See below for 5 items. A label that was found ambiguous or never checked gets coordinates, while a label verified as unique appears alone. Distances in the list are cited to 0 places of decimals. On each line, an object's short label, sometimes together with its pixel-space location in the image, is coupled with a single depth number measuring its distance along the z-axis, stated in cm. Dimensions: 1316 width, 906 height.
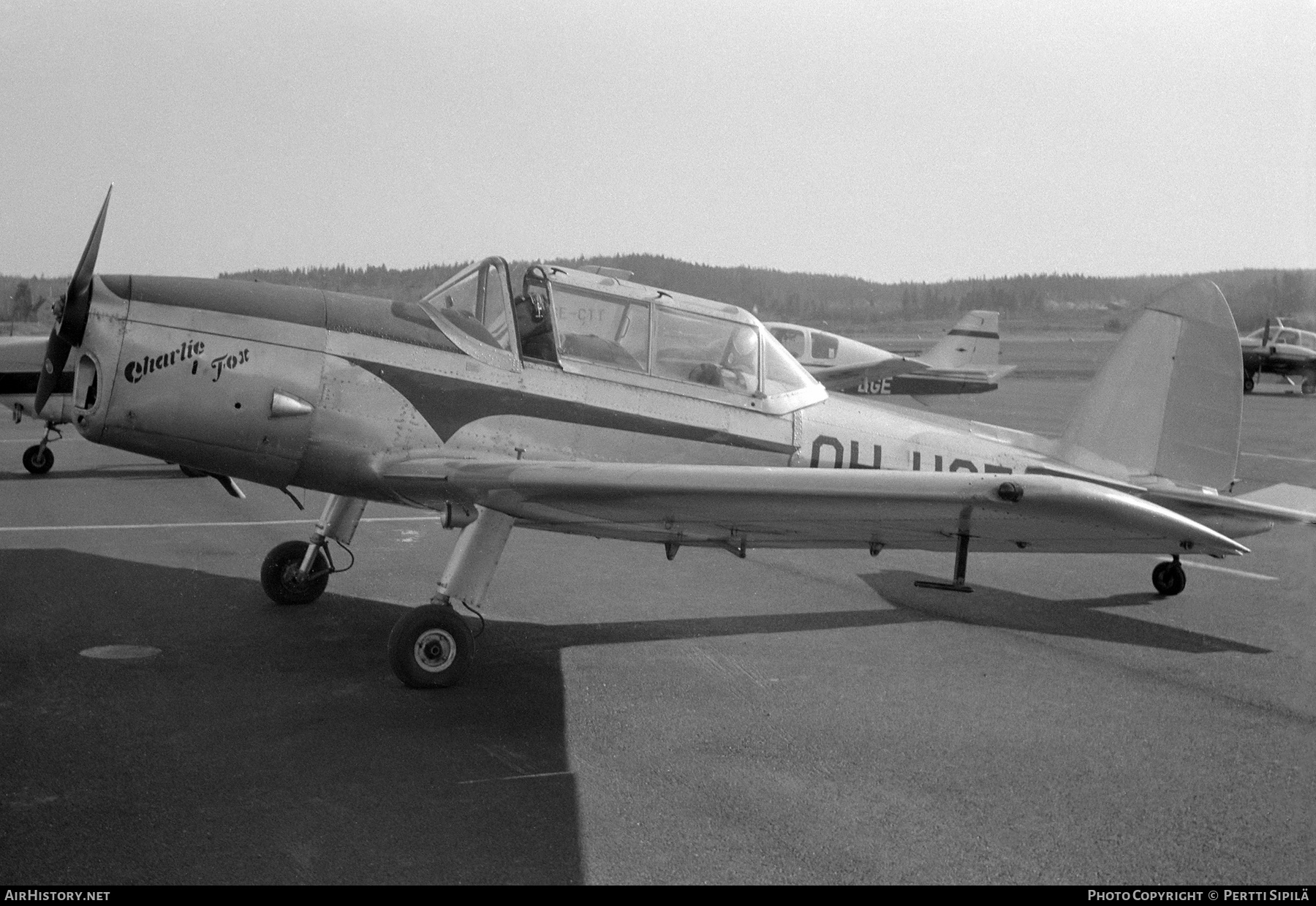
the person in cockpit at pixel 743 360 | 614
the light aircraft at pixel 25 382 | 1212
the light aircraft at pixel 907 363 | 2389
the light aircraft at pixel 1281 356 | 3578
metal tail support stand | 450
